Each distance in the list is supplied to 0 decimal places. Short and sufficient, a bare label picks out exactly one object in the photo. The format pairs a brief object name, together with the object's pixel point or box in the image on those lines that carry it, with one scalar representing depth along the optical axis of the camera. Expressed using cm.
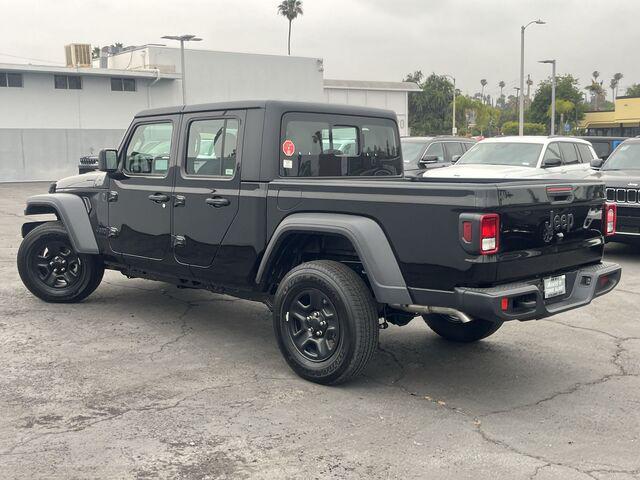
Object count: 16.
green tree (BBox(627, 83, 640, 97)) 9591
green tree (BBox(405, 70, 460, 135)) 7706
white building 3441
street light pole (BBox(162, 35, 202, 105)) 3641
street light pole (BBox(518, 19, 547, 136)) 3512
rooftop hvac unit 3856
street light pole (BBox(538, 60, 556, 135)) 4181
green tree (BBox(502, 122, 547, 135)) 6244
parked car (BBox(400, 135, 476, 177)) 1474
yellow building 5719
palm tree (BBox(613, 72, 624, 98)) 14712
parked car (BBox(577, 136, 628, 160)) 1759
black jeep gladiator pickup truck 436
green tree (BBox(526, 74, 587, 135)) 6603
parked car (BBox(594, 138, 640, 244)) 978
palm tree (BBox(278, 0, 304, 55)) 8381
